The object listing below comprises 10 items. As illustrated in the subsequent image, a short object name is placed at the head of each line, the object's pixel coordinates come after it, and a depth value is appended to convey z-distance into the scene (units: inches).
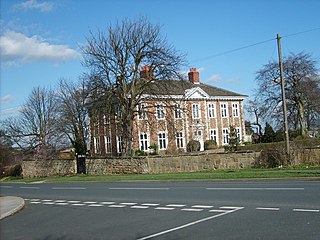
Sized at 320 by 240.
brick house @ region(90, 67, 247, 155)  2112.5
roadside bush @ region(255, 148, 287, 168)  1146.0
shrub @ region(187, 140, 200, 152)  2174.0
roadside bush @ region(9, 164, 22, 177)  2084.2
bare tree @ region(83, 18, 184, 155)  1519.4
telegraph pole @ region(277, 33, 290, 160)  1072.6
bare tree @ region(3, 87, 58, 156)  2293.3
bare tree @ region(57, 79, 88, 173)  2071.9
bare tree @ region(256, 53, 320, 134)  2012.8
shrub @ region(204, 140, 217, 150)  2232.0
